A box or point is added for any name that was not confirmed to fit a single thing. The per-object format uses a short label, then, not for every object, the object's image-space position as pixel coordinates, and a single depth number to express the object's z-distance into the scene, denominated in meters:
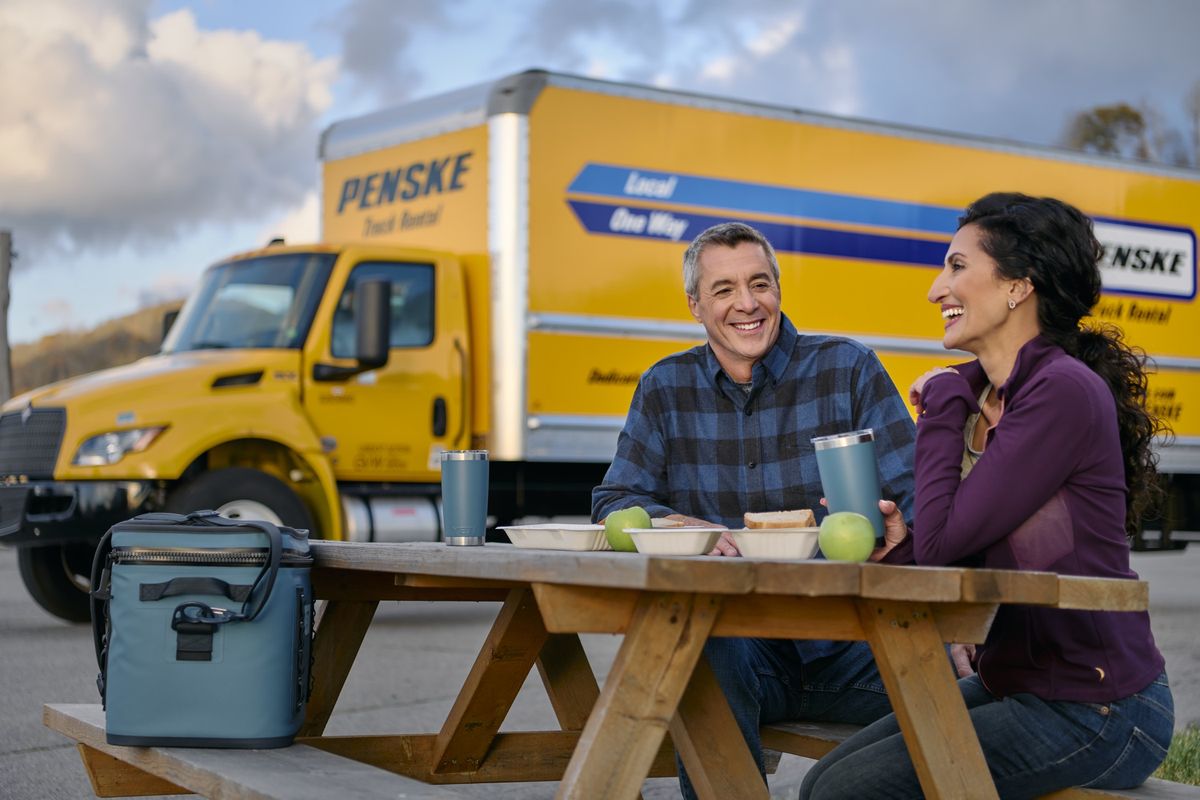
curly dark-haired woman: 2.78
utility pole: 19.45
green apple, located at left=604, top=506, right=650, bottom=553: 3.06
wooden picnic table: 2.41
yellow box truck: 9.30
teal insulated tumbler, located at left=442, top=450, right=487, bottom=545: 3.31
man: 3.81
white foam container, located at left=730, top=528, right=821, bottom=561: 2.72
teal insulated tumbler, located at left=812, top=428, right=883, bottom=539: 2.71
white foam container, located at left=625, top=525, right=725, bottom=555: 2.78
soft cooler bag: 3.24
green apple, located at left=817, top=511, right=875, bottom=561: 2.55
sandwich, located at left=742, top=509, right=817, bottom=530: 2.79
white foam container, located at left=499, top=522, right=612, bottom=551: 3.13
